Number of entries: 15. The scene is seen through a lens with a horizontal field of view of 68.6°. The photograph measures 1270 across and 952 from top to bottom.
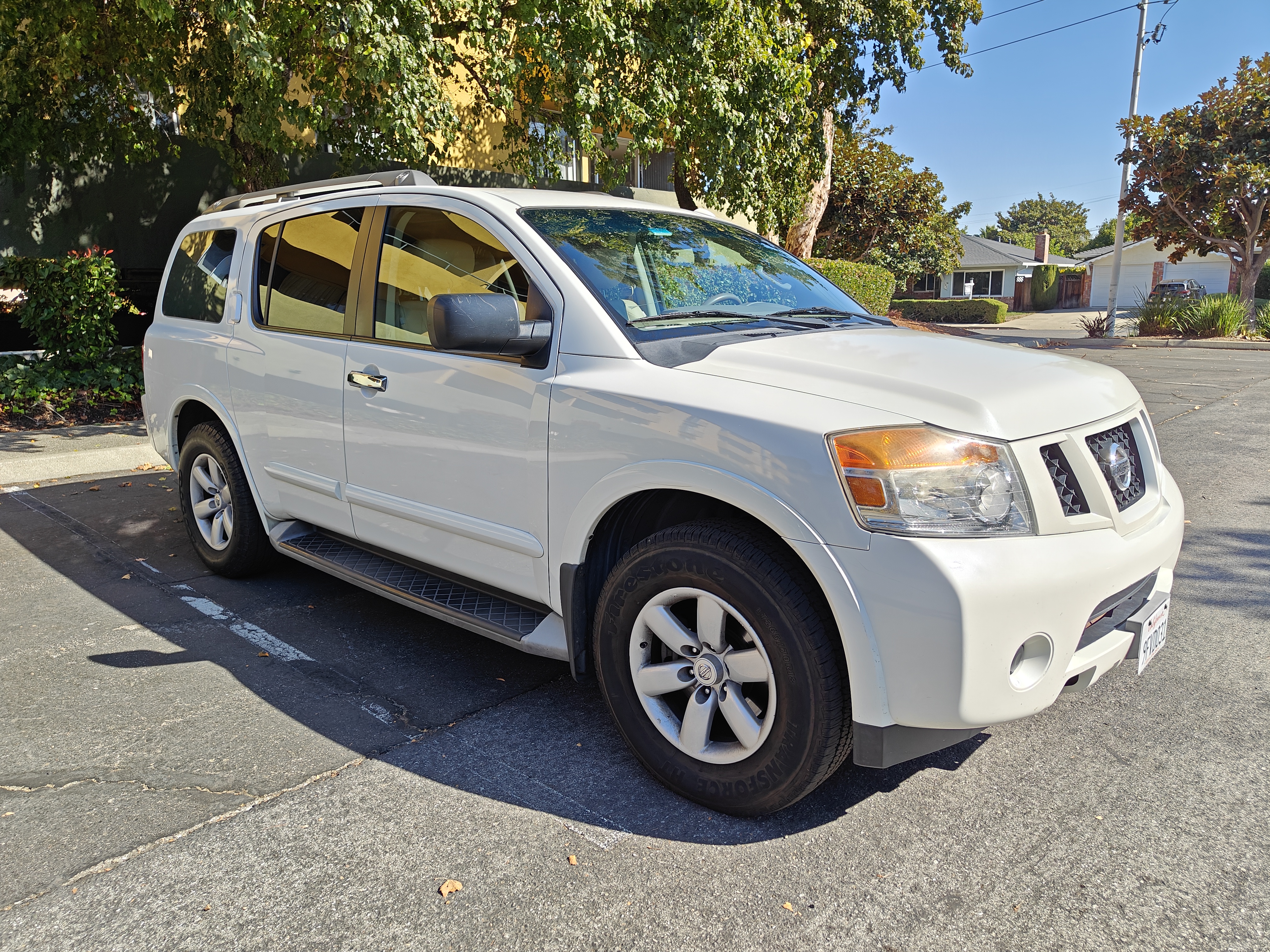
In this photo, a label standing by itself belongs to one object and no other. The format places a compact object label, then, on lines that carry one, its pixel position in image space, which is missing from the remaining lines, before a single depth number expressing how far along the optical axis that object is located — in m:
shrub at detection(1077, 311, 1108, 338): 27.27
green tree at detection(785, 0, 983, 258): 14.38
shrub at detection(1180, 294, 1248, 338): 24.33
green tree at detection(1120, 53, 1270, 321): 25.16
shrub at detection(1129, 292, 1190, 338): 25.70
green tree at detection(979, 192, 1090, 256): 118.00
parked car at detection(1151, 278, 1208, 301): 37.71
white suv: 2.37
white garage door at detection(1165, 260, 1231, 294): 52.62
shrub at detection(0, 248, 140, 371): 9.29
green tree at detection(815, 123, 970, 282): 26.88
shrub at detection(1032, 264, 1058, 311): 59.81
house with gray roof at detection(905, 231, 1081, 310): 59.00
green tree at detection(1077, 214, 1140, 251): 106.69
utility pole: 27.58
